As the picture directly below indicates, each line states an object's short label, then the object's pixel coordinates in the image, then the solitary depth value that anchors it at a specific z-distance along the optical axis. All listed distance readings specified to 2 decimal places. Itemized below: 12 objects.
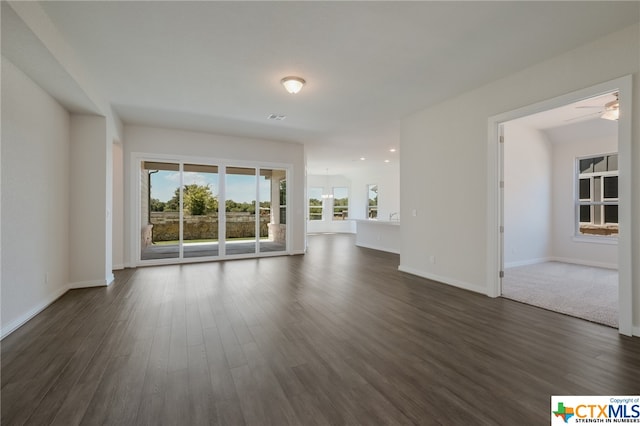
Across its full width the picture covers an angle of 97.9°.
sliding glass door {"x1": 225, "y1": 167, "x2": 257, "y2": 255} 6.96
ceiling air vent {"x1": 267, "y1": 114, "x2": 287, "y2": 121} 5.36
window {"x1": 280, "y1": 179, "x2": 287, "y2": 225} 7.70
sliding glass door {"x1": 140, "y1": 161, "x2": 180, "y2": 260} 6.25
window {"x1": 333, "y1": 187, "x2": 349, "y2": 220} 14.35
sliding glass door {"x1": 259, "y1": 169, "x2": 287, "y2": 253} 7.43
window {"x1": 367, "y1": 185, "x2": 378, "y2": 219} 12.70
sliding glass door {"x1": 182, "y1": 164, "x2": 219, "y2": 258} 6.57
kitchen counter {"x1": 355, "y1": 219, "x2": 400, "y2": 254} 8.10
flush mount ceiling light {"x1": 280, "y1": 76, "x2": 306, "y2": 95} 3.75
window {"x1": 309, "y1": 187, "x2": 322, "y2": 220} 14.12
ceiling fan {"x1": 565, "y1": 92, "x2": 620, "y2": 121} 4.12
